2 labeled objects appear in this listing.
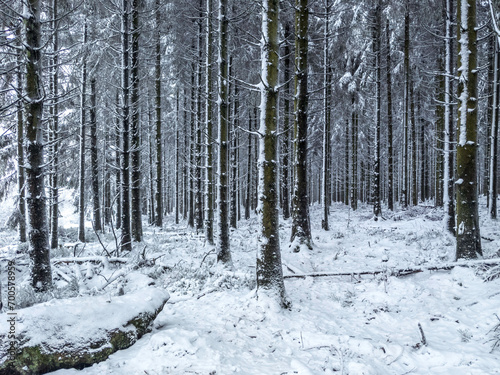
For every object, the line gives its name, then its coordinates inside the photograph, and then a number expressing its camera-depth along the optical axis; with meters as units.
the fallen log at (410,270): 6.37
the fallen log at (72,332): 3.33
